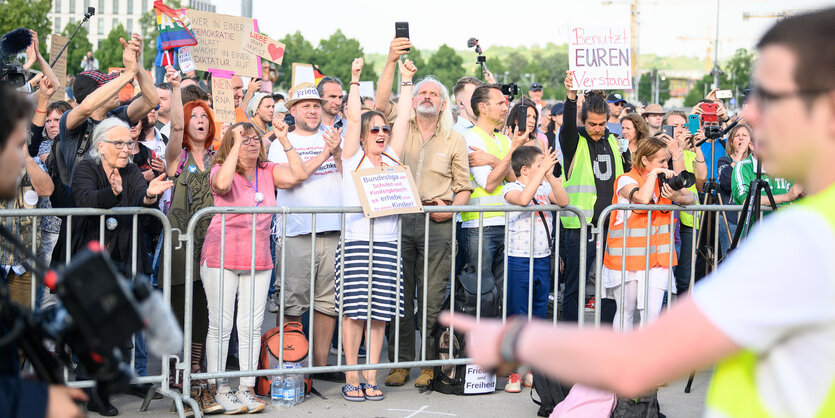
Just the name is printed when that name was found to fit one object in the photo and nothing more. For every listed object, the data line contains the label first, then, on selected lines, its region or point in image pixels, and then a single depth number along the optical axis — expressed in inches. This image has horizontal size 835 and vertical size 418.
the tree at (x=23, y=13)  1721.2
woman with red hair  264.2
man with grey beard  281.0
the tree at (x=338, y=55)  3681.1
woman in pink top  251.8
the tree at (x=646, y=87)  4765.0
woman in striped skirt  263.3
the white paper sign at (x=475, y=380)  268.4
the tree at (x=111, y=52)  3110.2
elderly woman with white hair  239.8
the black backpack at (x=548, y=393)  252.5
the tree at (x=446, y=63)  4594.0
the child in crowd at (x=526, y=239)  276.8
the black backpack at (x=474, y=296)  270.4
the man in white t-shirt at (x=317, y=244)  275.4
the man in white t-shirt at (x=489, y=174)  285.4
